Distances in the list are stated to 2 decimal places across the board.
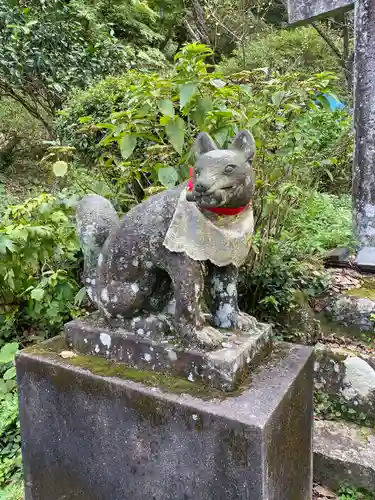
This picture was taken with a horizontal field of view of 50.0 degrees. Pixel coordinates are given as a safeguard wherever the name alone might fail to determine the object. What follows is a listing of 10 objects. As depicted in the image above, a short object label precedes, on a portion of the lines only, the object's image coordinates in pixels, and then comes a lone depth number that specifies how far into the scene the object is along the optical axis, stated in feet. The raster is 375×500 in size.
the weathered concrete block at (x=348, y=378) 6.68
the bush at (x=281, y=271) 7.97
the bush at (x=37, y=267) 8.74
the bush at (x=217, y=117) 6.24
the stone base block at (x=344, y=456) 5.95
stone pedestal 4.20
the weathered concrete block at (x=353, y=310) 7.57
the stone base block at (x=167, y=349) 4.58
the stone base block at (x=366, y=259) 9.34
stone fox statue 4.47
